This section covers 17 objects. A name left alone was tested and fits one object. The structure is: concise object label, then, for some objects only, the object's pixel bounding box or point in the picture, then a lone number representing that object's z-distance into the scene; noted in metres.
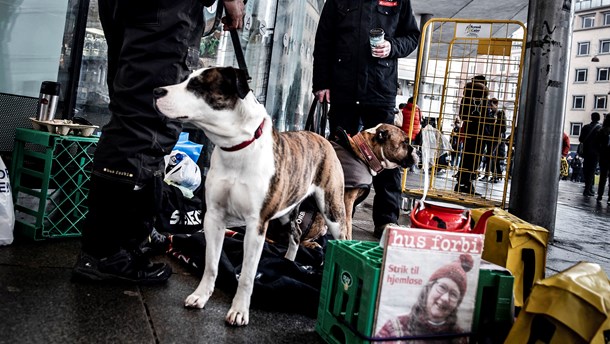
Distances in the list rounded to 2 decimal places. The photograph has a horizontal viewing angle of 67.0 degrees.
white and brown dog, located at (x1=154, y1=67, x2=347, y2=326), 1.91
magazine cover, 1.51
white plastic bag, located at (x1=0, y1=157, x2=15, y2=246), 2.40
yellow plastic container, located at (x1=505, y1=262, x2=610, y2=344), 1.25
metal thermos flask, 2.79
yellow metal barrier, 5.14
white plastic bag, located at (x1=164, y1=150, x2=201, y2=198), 3.38
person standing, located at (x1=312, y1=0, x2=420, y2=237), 3.68
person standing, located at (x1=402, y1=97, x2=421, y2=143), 6.75
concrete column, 4.34
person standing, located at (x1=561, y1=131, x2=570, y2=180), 25.08
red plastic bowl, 2.12
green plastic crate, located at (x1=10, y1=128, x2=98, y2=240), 2.57
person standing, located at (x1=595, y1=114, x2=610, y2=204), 10.66
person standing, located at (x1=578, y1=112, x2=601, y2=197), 11.62
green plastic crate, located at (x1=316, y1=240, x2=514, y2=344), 1.54
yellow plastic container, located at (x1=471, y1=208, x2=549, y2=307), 2.07
